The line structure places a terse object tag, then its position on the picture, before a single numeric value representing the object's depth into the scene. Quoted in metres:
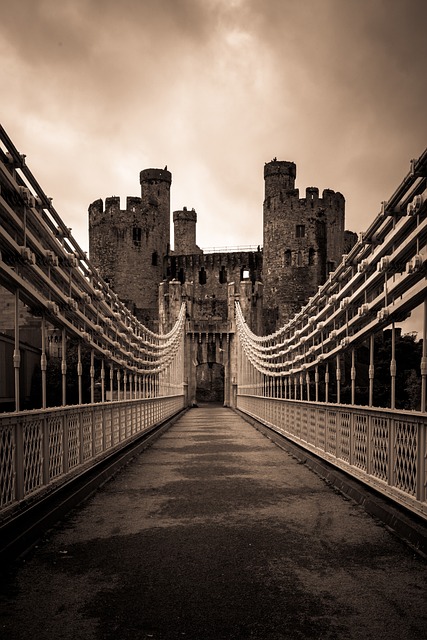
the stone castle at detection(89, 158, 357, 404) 40.44
